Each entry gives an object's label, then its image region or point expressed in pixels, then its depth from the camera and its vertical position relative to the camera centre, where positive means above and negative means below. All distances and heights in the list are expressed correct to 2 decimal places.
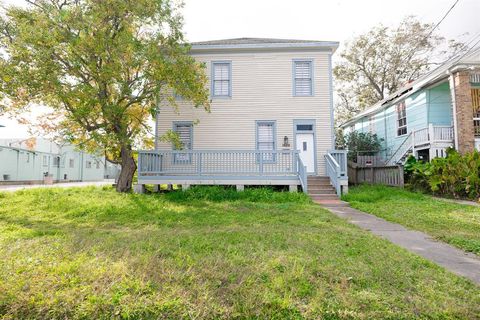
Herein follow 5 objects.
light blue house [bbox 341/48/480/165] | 11.89 +2.88
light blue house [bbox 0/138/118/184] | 22.59 +0.77
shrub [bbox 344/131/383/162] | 16.80 +1.63
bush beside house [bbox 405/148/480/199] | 8.64 -0.27
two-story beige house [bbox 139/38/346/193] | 11.81 +2.91
